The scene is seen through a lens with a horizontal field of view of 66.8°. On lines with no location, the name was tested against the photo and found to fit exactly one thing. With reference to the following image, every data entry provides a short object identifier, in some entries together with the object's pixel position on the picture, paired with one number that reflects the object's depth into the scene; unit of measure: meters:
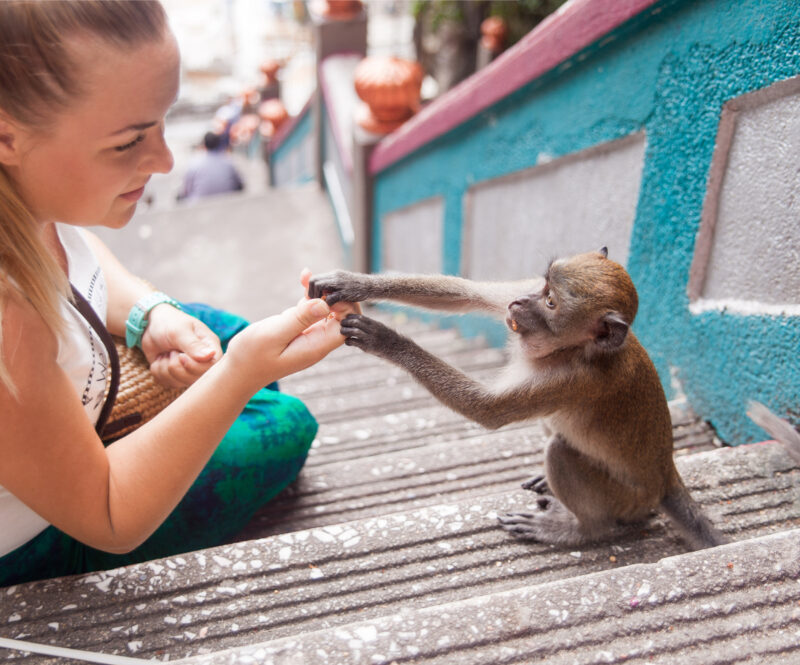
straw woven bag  1.43
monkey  1.45
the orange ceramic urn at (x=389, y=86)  4.47
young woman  0.96
